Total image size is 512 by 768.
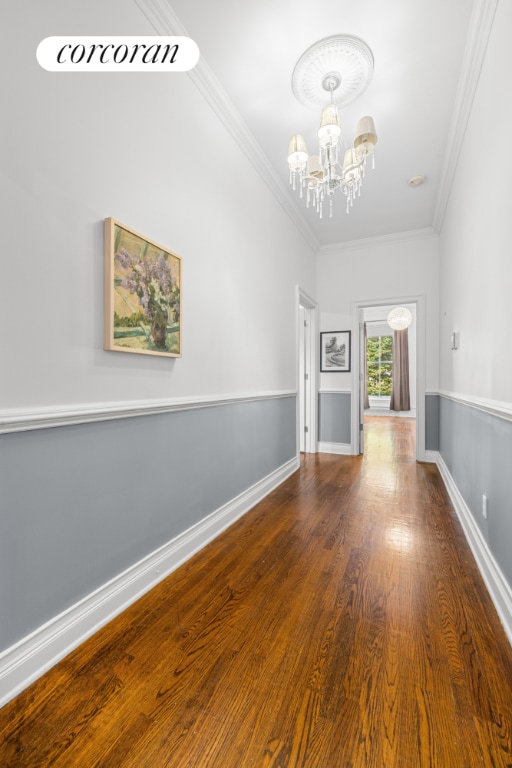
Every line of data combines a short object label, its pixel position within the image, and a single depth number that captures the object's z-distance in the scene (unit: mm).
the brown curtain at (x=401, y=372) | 9438
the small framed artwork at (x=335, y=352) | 4719
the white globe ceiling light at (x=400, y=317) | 7793
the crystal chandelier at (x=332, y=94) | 1985
